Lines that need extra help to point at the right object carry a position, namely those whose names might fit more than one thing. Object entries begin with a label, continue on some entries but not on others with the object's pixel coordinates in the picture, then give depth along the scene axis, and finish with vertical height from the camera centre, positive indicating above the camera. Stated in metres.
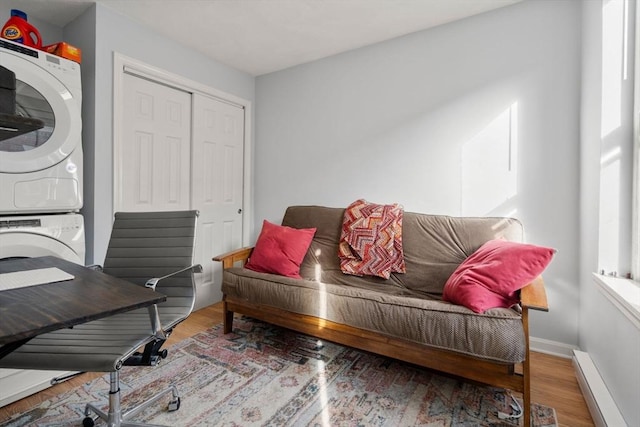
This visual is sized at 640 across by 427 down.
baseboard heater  1.37 -0.88
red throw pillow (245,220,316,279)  2.43 -0.33
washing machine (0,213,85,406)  1.66 -0.22
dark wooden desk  0.75 -0.28
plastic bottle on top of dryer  1.86 +1.07
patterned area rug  1.53 -1.01
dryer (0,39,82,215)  1.71 +0.38
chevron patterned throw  2.30 -0.24
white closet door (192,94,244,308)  3.00 +0.28
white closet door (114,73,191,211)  2.44 +0.50
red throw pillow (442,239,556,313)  1.55 -0.33
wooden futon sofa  1.47 -0.55
